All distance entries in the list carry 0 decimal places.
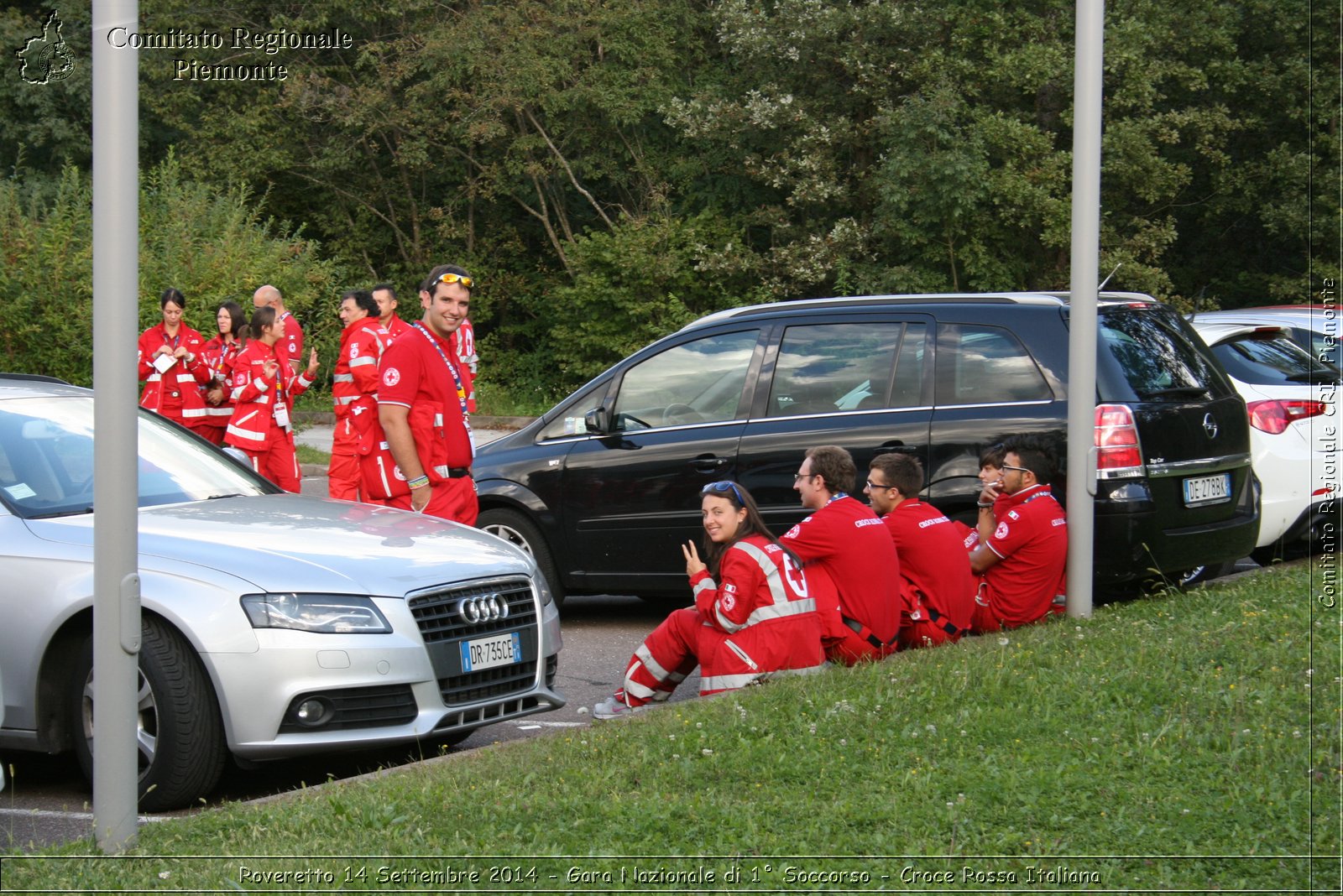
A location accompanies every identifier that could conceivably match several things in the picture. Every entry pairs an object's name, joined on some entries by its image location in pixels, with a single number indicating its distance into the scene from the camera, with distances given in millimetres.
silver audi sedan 10445
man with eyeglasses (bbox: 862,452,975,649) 13883
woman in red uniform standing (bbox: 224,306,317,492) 22359
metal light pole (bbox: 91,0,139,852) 8109
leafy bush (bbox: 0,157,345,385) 35437
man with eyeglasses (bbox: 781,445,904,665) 12984
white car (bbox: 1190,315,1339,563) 18422
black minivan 15297
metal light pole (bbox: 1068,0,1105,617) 13906
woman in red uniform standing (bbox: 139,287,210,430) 24109
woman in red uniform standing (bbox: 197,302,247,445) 24141
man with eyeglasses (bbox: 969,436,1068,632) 14398
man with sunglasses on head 14586
